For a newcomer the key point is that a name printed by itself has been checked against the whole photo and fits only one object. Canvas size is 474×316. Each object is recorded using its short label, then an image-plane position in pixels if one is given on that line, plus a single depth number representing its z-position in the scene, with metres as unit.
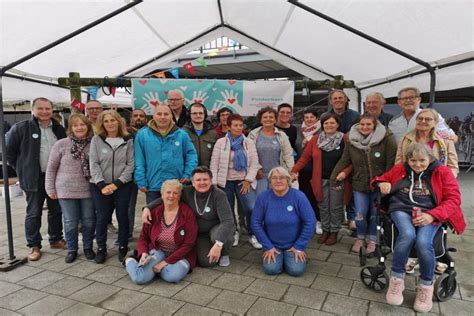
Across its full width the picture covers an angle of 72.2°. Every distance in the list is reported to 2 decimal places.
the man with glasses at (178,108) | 3.85
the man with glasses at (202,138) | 3.75
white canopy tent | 2.93
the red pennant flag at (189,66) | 5.66
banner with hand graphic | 4.69
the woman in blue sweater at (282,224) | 3.09
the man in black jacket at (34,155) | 3.49
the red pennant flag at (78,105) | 4.65
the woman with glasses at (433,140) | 2.80
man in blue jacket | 3.31
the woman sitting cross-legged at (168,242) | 2.94
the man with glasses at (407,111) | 3.27
